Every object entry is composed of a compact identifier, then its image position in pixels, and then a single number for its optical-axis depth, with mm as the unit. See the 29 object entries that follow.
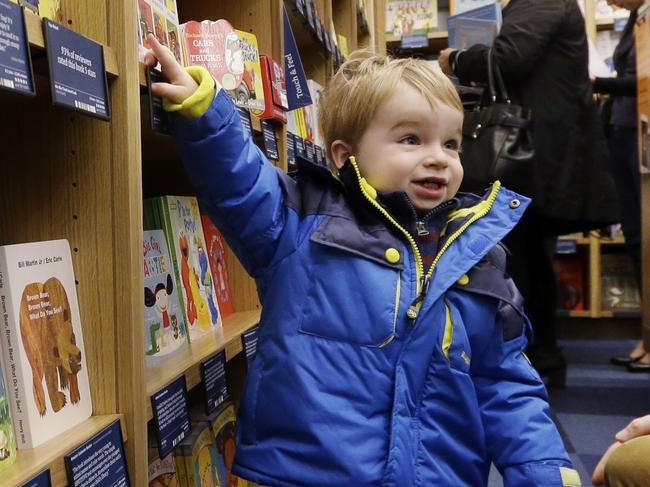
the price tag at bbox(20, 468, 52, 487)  702
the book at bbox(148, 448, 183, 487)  1271
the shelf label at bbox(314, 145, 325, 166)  2336
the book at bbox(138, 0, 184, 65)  1135
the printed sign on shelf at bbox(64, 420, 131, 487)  771
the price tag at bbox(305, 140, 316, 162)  2139
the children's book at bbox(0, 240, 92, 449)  833
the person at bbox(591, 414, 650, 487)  874
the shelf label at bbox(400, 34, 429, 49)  4562
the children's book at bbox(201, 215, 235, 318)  1626
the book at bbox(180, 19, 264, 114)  1369
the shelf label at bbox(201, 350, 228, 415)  1203
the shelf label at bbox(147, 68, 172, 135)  952
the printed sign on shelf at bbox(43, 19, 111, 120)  746
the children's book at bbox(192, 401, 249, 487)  1540
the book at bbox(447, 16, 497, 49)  2916
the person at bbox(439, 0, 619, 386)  2676
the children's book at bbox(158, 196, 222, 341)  1420
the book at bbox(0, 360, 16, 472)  771
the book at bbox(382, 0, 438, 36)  4832
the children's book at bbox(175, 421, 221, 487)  1389
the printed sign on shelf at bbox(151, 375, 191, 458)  977
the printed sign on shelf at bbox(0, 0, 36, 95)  669
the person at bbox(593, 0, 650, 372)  3191
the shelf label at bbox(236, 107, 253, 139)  1341
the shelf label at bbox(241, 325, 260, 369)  1460
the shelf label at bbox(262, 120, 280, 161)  1516
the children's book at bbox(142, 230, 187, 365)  1244
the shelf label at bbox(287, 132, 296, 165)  1879
